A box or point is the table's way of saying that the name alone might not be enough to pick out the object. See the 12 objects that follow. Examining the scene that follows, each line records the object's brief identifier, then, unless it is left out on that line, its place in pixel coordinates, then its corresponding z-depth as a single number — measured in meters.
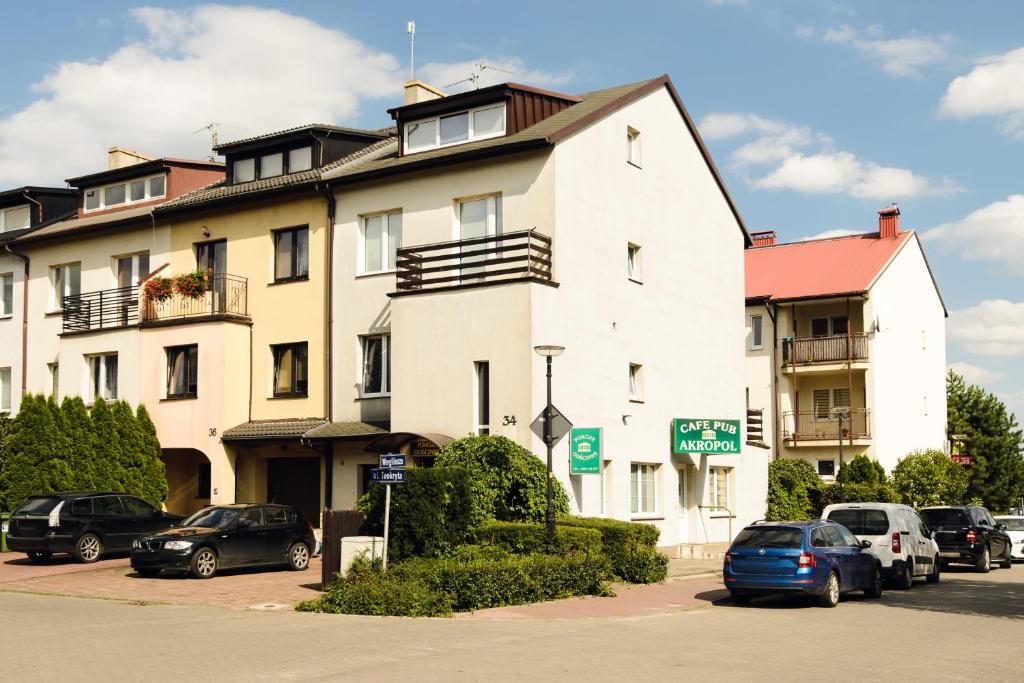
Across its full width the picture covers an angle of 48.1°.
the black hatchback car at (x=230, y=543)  21.41
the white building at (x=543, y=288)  24.34
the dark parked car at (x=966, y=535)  27.19
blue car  18.08
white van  21.75
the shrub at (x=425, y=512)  19.03
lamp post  19.72
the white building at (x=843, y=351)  44.81
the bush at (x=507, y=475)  22.19
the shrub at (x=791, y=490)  35.44
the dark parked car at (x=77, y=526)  24.02
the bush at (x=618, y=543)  21.39
